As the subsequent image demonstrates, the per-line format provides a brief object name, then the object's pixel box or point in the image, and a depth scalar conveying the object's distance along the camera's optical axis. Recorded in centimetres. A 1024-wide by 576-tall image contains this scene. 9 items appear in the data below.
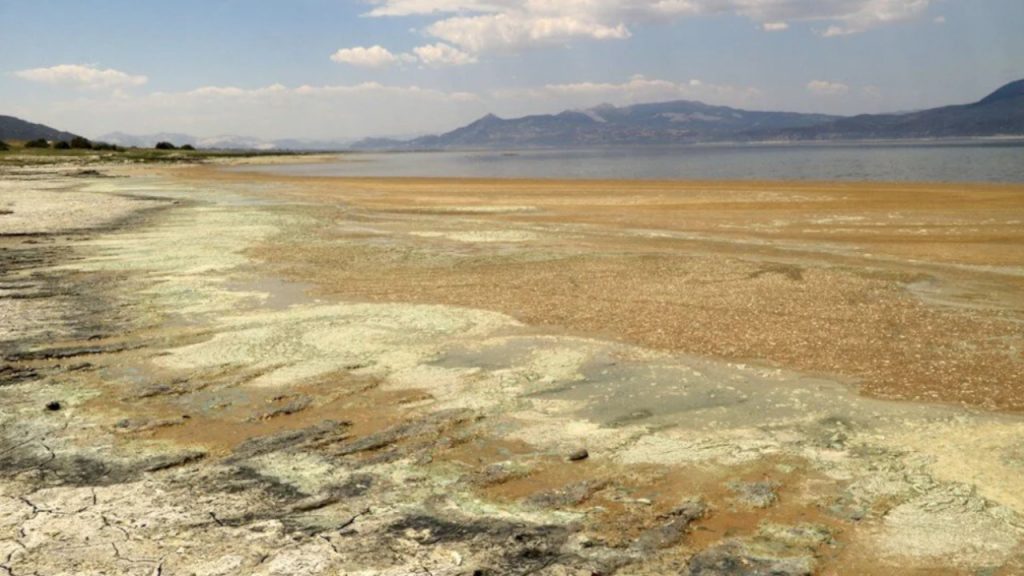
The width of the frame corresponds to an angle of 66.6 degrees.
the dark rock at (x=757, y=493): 634
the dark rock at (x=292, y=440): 762
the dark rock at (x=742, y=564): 525
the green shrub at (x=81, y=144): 11669
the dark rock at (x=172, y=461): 722
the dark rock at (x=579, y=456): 733
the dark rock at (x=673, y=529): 565
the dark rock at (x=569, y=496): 634
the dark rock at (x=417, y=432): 767
